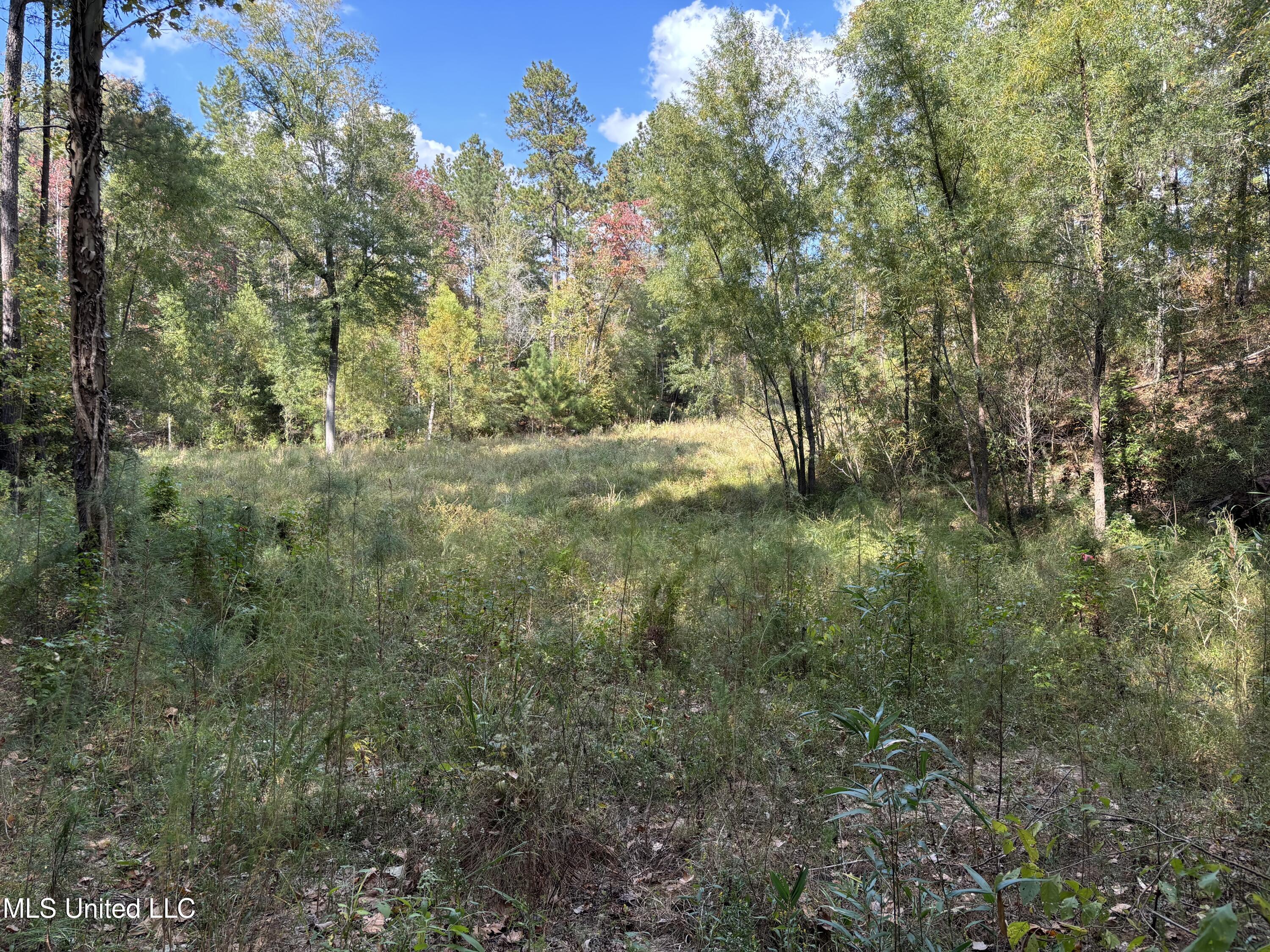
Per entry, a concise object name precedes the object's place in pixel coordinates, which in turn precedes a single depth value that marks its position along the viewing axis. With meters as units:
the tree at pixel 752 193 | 9.92
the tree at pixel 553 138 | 30.30
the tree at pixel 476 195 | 32.69
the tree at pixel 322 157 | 15.47
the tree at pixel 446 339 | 21.27
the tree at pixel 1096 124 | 7.56
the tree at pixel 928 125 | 8.30
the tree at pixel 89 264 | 4.12
